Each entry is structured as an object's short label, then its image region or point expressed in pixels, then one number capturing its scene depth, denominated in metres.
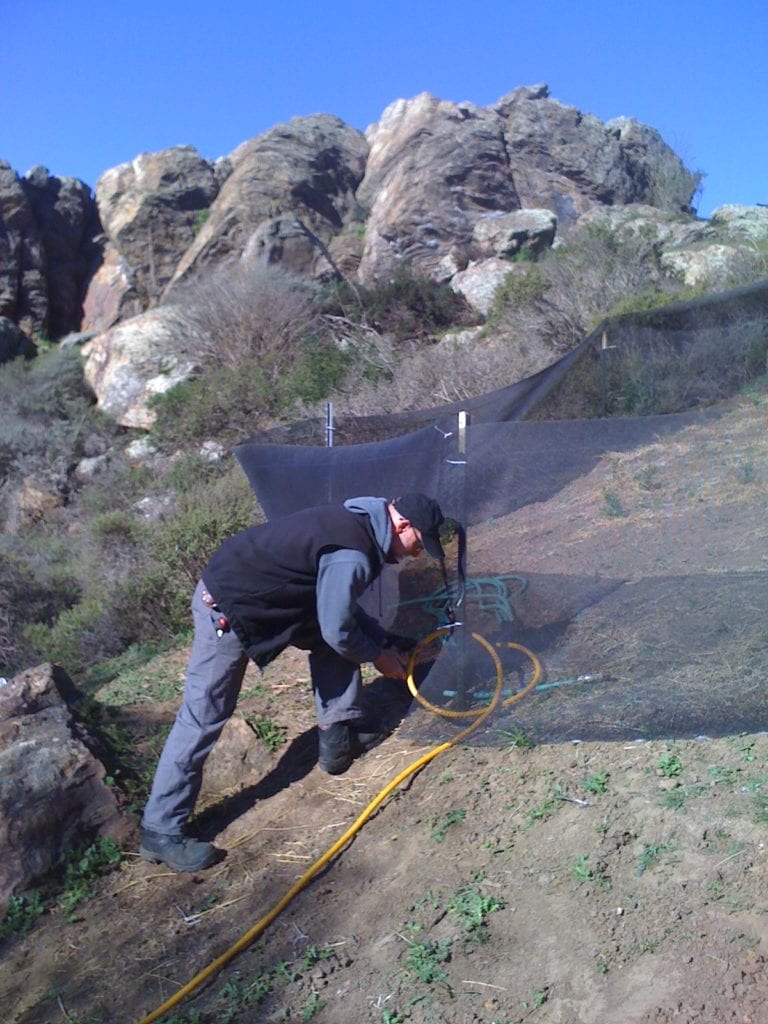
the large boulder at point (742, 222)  19.38
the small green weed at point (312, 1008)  3.01
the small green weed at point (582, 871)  3.28
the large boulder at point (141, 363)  19.36
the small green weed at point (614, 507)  4.60
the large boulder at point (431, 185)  25.27
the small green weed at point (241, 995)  3.09
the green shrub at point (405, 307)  20.16
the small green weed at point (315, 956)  3.25
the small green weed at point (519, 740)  4.16
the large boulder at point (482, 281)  20.80
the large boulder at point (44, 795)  4.05
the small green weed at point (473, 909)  3.17
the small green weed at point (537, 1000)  2.82
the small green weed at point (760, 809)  3.30
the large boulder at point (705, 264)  13.68
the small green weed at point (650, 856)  3.26
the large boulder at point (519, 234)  23.47
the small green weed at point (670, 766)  3.71
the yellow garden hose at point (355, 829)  3.28
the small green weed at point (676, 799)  3.50
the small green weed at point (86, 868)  4.02
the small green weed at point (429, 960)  3.02
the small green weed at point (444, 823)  3.78
